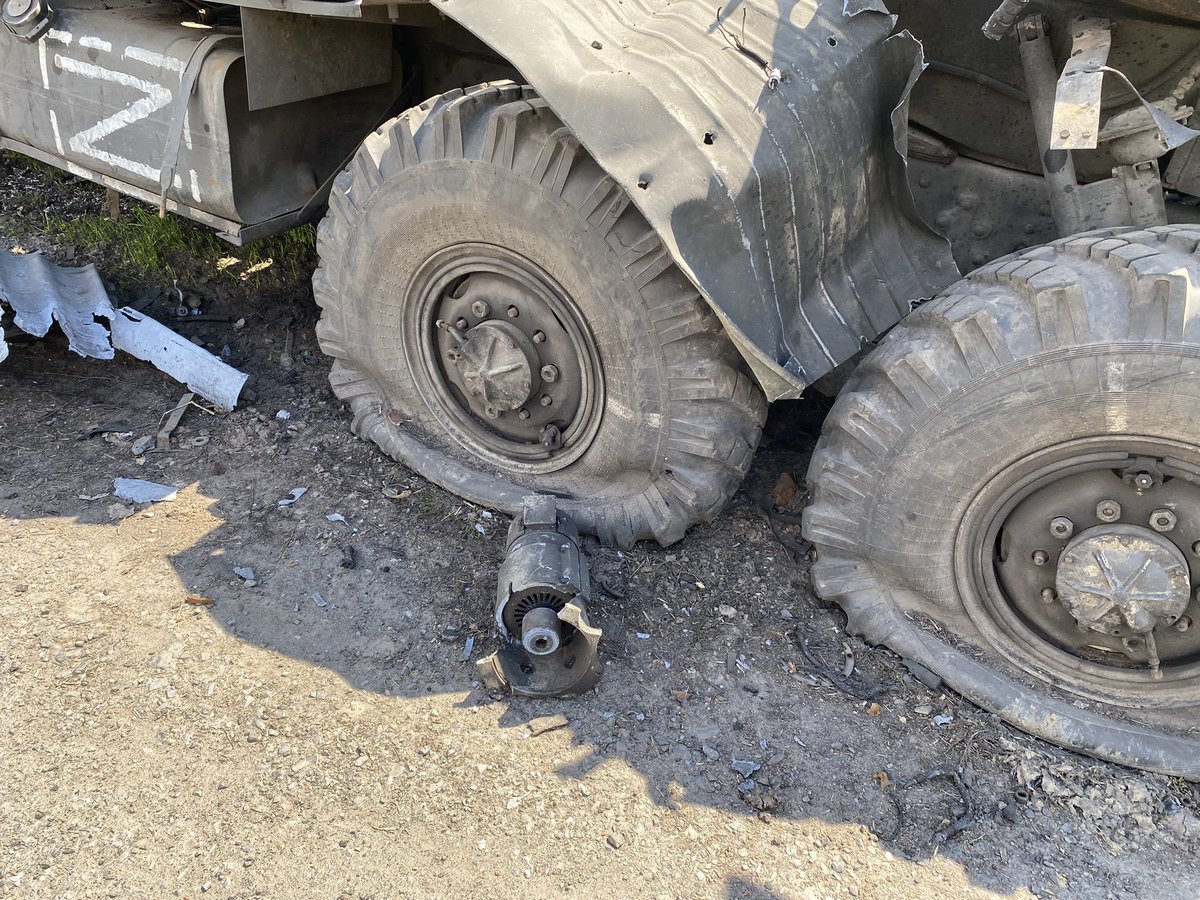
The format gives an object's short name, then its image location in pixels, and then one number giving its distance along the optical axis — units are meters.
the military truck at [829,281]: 2.33
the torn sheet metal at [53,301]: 3.81
